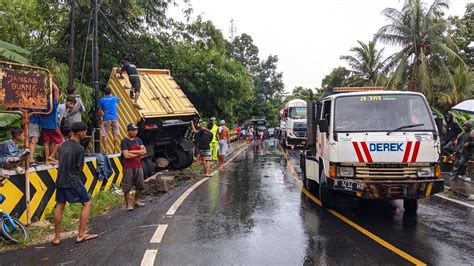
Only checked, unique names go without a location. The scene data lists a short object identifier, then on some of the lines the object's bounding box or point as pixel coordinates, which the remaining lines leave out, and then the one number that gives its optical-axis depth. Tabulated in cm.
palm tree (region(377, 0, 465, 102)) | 2622
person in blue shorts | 583
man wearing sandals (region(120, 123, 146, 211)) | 802
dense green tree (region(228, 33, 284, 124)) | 6334
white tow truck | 684
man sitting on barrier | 642
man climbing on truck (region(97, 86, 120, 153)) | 1077
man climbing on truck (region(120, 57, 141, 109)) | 1209
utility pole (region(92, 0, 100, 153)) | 1175
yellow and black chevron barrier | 632
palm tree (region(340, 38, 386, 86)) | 4091
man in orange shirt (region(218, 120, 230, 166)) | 1666
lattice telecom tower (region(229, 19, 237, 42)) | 6910
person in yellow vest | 1639
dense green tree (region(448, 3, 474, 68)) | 3634
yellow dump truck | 1228
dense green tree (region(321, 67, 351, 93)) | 4919
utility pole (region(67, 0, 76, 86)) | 1119
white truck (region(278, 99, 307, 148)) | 2795
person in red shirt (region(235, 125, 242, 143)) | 4041
